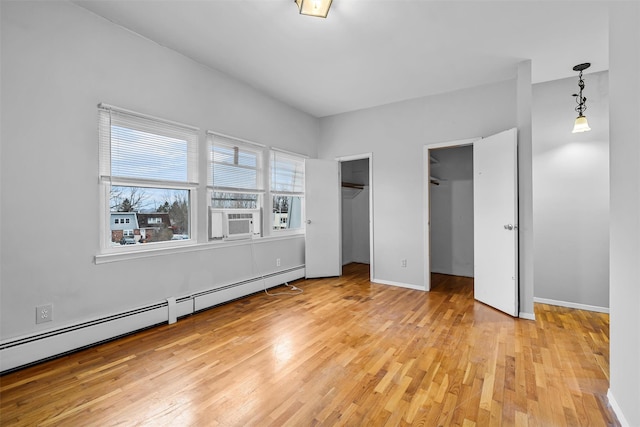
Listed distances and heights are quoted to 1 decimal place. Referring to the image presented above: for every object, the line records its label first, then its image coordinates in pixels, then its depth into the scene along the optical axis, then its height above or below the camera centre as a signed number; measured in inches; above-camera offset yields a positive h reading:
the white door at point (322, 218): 196.7 -3.1
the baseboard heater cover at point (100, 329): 83.0 -39.8
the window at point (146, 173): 104.4 +16.1
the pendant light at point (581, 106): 122.8 +49.9
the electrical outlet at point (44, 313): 87.3 -30.5
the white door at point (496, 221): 129.0 -3.7
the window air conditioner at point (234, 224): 140.5 -5.1
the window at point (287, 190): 179.6 +15.7
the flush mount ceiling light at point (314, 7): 89.4 +65.3
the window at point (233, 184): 140.6 +15.8
